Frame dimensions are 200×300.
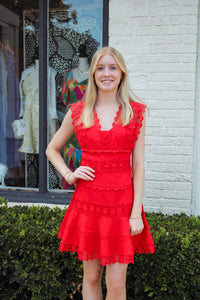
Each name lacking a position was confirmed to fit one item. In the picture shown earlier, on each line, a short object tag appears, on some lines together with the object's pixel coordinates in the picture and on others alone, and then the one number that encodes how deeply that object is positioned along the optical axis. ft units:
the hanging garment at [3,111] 15.20
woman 6.53
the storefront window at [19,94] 14.37
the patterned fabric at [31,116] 14.62
